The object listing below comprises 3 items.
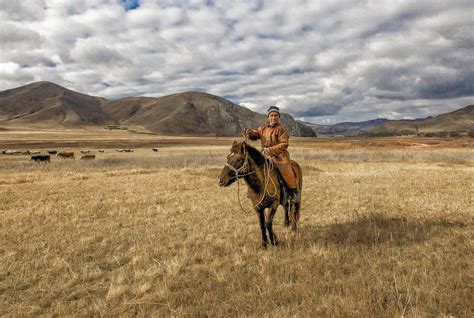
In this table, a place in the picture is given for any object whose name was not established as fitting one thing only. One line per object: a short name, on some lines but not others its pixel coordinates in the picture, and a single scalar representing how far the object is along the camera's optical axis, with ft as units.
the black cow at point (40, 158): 133.49
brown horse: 23.89
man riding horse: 27.07
